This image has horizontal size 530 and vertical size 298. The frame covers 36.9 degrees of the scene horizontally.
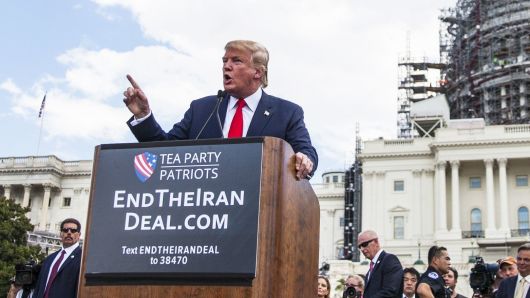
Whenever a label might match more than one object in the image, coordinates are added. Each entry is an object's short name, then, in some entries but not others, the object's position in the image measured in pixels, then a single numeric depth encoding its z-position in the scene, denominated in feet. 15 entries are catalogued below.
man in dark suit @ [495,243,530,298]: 25.48
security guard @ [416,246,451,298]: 27.32
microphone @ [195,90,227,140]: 13.16
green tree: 129.08
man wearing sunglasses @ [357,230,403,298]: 25.23
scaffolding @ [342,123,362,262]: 241.76
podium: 10.41
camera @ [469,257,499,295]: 32.19
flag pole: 231.63
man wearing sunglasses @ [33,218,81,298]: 24.48
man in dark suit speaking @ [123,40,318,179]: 12.82
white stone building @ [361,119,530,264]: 215.72
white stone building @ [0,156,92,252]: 273.54
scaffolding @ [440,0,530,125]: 270.07
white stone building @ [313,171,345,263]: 273.13
